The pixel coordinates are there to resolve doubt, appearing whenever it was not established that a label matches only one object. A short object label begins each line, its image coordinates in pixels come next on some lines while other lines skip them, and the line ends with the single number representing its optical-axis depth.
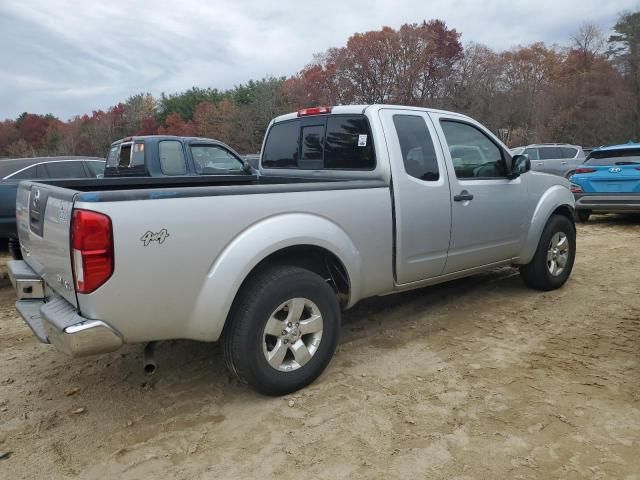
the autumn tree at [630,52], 33.59
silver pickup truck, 2.55
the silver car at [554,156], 15.88
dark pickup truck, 7.83
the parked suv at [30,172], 6.29
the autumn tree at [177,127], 55.51
